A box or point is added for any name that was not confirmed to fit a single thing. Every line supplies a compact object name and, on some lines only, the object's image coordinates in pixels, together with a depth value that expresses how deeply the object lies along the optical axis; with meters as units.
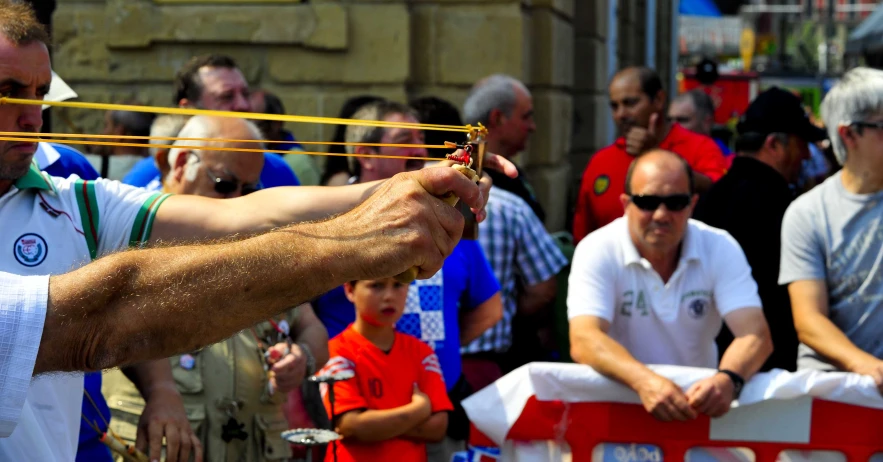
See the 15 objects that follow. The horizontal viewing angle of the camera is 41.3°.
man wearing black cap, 5.30
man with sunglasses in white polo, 4.40
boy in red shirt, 4.02
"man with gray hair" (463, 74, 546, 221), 6.08
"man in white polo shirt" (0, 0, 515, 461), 2.58
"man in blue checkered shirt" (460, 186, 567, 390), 5.17
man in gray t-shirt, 4.52
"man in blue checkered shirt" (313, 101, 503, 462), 4.55
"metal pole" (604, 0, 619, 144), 10.91
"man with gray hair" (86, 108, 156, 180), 6.50
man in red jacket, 6.88
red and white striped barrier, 4.22
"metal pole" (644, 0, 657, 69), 15.64
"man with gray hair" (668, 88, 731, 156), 9.72
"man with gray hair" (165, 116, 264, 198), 4.00
